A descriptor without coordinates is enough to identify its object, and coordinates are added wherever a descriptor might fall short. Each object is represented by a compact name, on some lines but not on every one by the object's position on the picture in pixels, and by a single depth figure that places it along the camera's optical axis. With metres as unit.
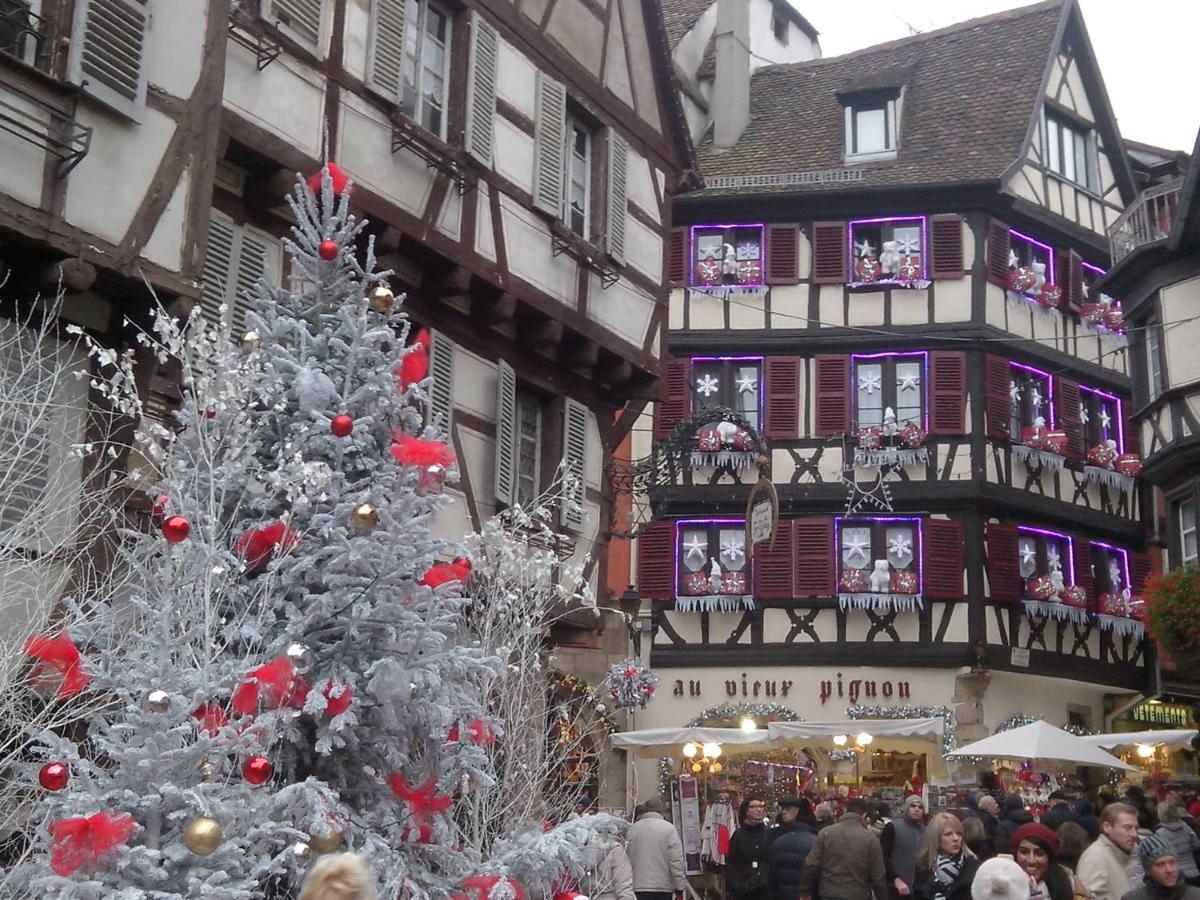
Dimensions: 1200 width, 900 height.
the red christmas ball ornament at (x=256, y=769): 6.86
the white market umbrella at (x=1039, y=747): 16.78
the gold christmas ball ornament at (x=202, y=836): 6.62
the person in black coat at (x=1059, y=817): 13.64
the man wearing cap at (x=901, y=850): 13.60
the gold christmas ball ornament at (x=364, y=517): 7.75
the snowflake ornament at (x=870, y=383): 27.63
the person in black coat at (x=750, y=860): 14.66
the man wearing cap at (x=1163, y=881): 7.84
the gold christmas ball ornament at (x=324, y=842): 7.25
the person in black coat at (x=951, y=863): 10.24
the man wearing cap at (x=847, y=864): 12.22
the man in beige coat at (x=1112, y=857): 10.02
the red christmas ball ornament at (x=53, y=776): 6.53
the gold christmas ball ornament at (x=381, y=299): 8.49
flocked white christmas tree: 6.79
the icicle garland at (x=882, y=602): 26.39
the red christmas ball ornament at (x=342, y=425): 7.91
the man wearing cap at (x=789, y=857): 14.01
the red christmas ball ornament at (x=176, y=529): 7.15
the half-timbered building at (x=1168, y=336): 23.48
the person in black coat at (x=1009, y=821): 11.94
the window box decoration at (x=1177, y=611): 20.88
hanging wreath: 17.33
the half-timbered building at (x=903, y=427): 26.73
